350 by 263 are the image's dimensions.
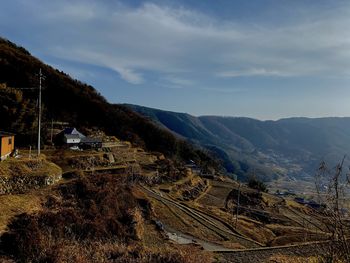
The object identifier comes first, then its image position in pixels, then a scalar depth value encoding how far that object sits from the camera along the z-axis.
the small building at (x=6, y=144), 24.67
